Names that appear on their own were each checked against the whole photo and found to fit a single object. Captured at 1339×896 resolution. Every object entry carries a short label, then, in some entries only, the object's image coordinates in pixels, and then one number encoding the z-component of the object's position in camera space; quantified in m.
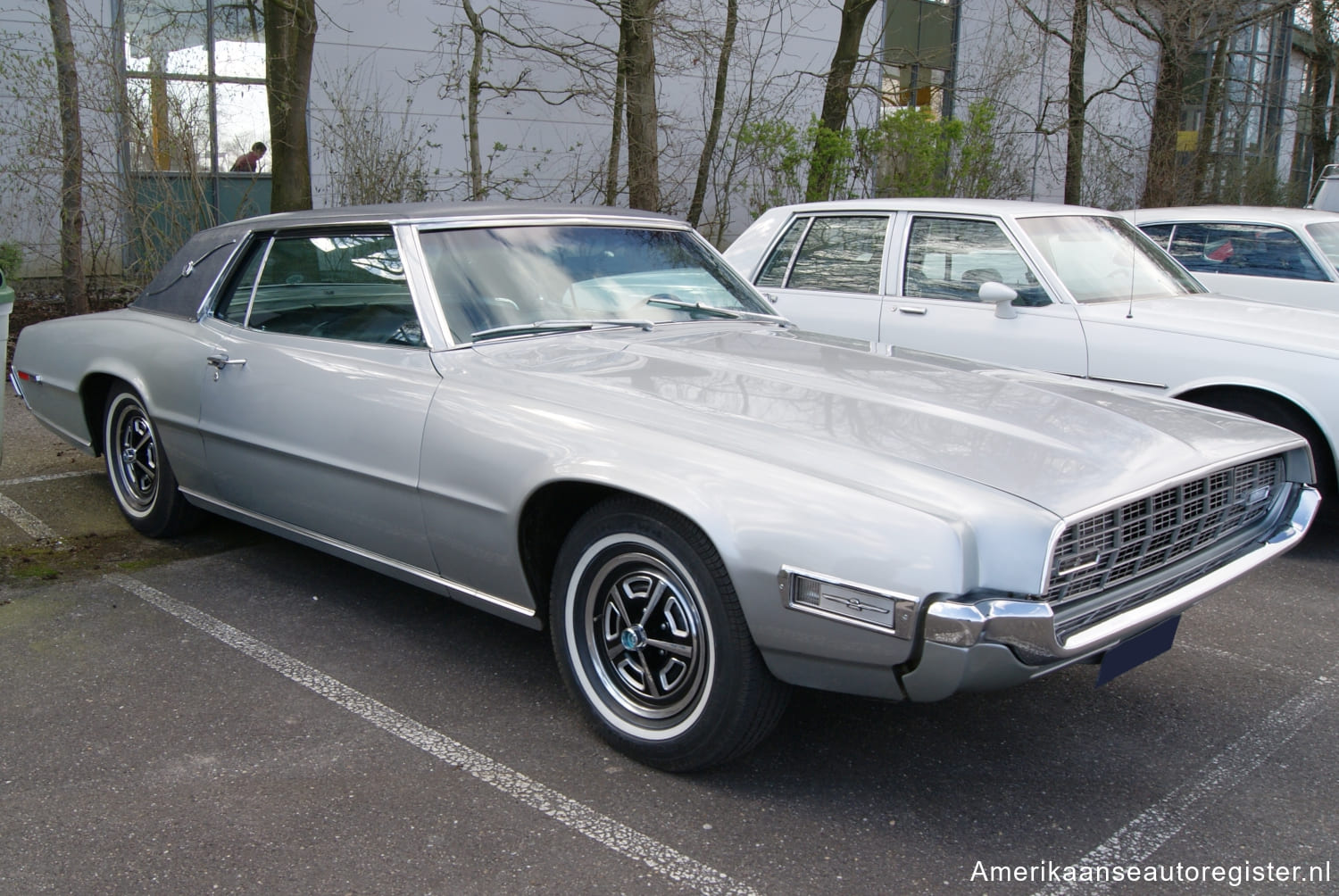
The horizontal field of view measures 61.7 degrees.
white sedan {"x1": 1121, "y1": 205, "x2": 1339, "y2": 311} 7.30
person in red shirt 13.20
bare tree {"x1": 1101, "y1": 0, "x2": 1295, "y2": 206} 13.58
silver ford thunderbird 2.50
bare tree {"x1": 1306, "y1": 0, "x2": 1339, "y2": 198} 19.52
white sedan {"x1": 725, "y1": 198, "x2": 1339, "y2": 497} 5.00
